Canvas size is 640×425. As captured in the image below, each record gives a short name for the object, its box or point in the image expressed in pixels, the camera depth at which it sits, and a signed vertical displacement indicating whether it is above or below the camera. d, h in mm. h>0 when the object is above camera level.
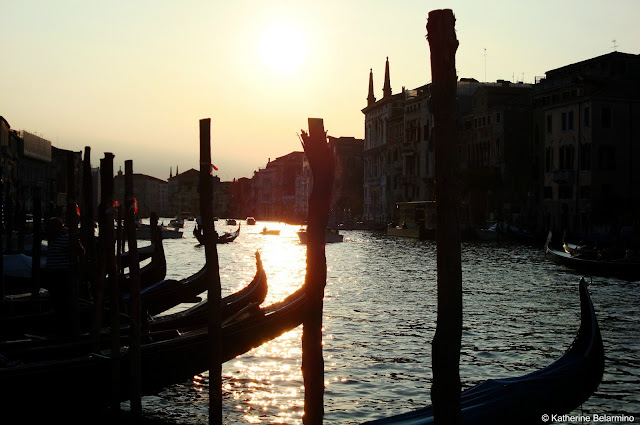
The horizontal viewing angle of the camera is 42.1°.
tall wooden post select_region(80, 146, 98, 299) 11086 +70
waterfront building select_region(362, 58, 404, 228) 68062 +6545
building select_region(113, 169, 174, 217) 155788 +6434
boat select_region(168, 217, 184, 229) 69606 +88
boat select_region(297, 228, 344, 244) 46056 -698
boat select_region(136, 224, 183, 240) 49250 -470
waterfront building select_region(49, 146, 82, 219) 58219 +4546
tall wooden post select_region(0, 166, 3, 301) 11594 -745
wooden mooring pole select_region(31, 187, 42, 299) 12359 -587
